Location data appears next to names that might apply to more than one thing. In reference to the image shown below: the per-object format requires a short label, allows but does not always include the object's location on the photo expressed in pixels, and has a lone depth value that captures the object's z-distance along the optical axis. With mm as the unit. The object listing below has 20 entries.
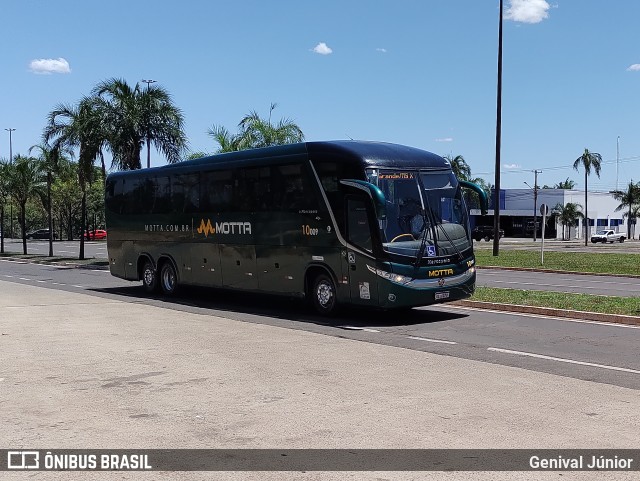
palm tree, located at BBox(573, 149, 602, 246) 68250
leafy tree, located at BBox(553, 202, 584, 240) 86688
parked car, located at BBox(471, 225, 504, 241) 73625
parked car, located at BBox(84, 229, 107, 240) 82750
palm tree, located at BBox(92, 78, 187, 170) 35969
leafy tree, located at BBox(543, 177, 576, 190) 108669
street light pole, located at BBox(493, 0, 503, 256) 37125
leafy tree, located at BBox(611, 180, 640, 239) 83875
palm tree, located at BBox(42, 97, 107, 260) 36250
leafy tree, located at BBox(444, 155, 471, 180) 71312
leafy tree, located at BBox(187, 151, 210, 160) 35438
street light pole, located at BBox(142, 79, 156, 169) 36531
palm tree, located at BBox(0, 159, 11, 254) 49094
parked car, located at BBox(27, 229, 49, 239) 93875
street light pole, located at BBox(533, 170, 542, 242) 78500
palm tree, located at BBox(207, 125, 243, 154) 35234
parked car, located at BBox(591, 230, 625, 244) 73750
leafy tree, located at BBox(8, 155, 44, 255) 48188
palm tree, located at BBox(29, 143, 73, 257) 43575
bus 13945
